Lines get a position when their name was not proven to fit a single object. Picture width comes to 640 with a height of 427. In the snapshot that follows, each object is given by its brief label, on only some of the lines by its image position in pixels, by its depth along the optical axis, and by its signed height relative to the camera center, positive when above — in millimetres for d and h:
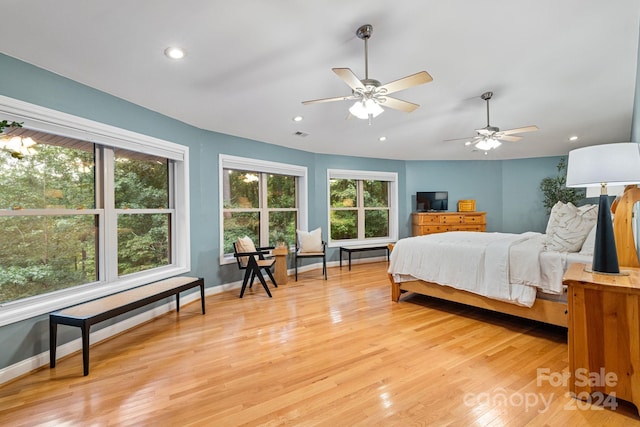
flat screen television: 7062 +296
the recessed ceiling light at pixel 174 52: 2311 +1297
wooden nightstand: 1717 -753
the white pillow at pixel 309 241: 5340 -462
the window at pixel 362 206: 6570 +197
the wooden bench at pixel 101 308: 2242 -740
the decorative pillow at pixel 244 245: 4340 -423
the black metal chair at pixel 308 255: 5146 -681
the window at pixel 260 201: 4816 +266
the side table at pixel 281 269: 4863 -865
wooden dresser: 6746 -189
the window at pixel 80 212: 2383 +62
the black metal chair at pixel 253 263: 4164 -692
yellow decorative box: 7020 +184
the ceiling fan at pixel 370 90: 2154 +990
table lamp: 1741 +218
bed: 2650 -545
